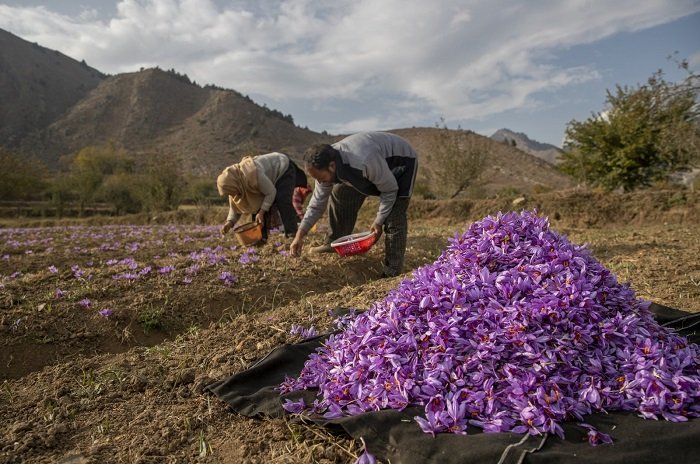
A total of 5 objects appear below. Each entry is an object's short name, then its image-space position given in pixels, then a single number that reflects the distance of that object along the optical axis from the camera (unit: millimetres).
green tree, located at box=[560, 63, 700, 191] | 12355
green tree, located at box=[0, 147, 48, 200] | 23312
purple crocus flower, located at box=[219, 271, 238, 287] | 4740
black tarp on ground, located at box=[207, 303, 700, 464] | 1506
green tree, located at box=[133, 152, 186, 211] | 19953
